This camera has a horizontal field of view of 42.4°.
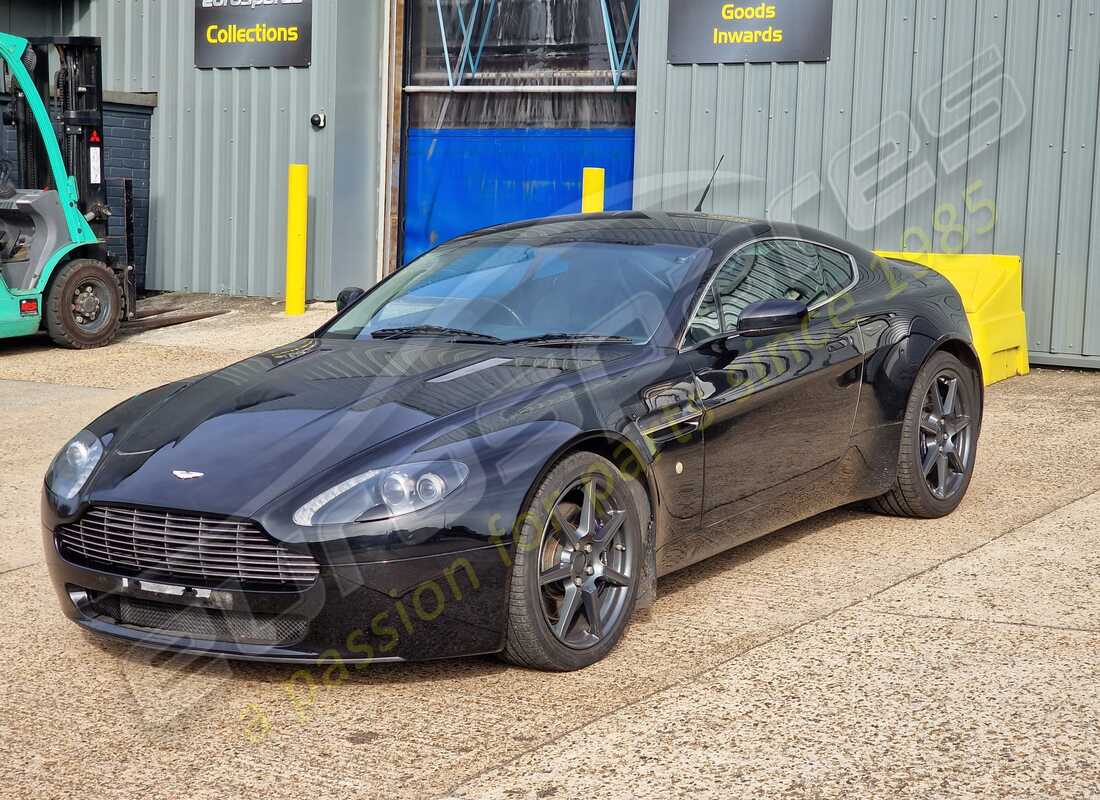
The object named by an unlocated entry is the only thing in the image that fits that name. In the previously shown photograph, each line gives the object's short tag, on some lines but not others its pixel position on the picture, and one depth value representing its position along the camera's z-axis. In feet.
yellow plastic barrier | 33.81
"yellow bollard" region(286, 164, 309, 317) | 48.01
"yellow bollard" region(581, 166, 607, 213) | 42.60
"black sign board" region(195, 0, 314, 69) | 49.57
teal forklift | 39.45
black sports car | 13.10
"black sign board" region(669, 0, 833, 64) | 40.60
